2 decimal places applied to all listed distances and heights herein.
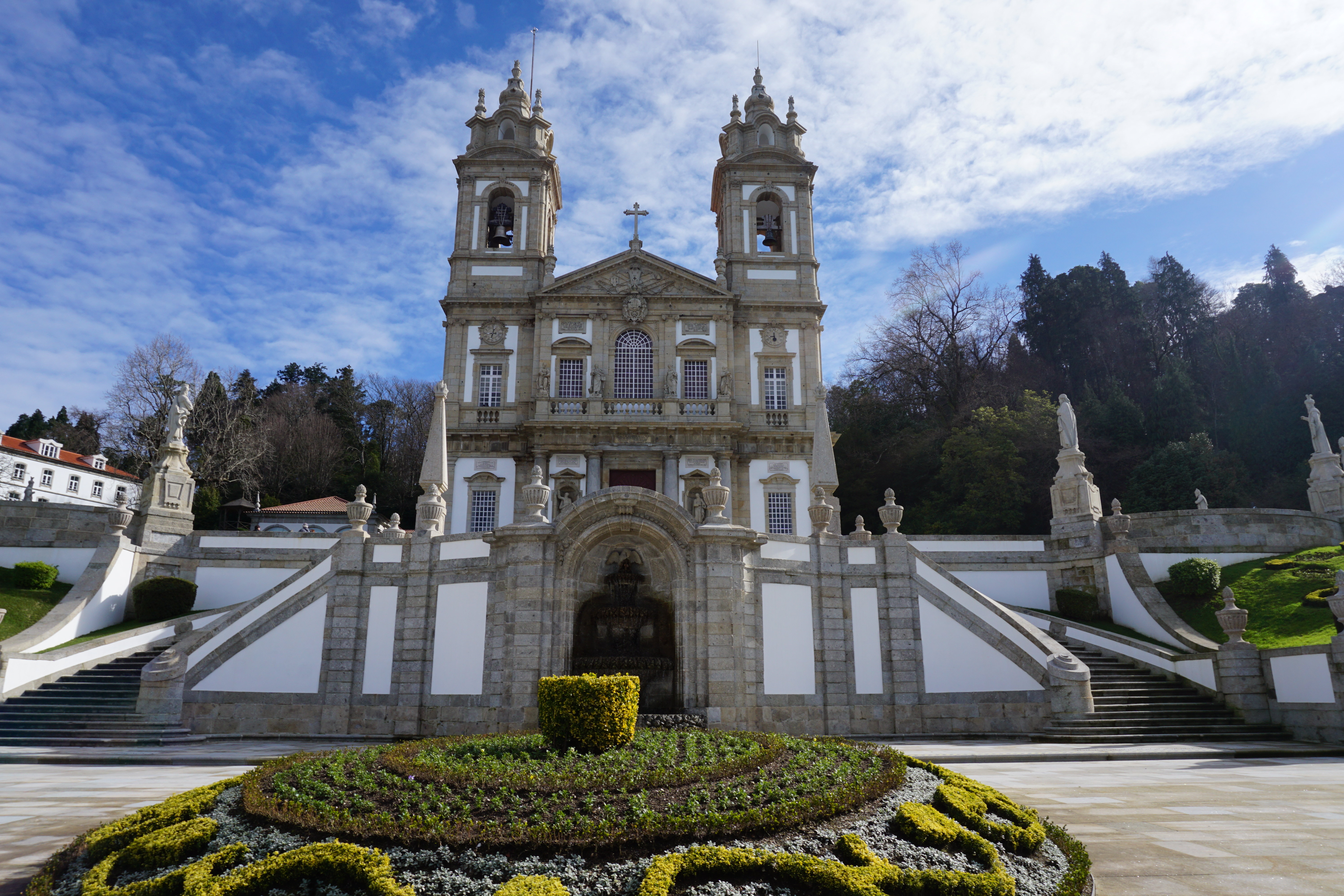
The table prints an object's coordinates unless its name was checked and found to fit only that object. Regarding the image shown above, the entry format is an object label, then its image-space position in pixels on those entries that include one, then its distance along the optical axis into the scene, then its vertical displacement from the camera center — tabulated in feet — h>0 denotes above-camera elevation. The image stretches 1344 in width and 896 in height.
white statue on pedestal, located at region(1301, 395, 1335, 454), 81.30 +21.55
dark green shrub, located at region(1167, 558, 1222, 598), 64.34 +5.66
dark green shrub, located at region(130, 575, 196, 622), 63.77 +3.90
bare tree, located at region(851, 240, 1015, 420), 140.26 +50.07
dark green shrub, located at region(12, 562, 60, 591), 63.26 +5.47
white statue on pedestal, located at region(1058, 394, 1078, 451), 72.28 +19.36
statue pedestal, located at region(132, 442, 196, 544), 68.54 +12.53
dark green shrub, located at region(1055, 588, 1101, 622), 65.51 +3.66
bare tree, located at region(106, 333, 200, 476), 127.44 +38.40
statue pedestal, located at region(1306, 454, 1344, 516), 80.02 +15.86
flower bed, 16.12 -4.30
